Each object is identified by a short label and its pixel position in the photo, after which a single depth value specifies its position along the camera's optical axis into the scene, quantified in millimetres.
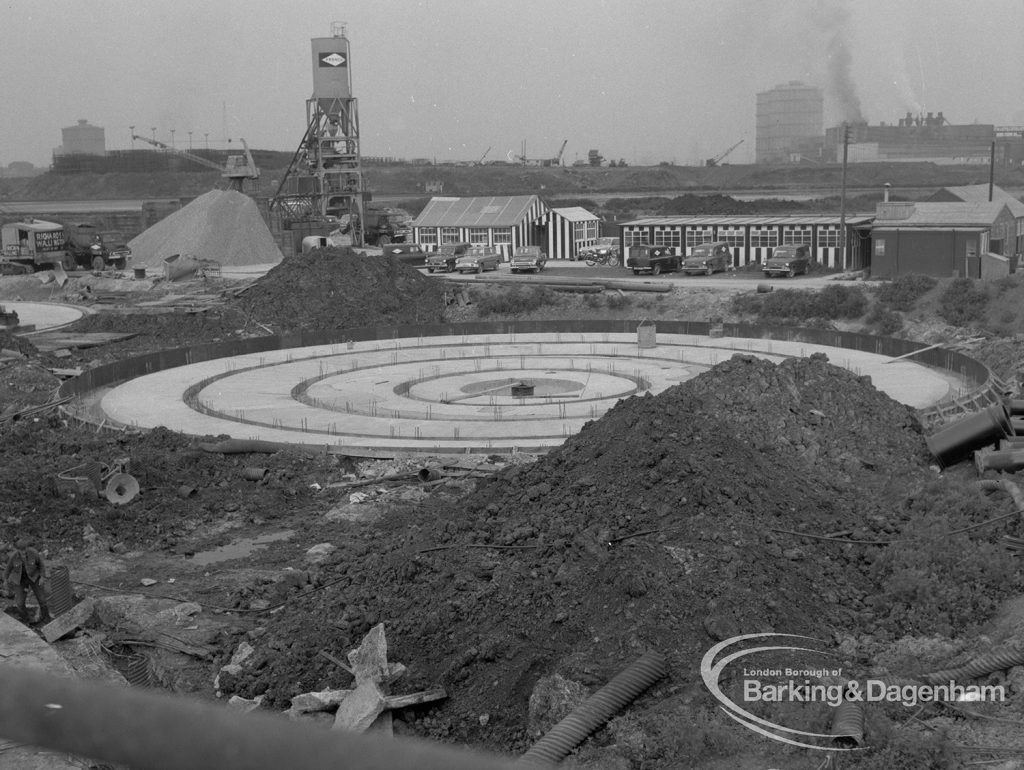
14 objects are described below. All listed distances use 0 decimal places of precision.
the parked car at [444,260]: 60369
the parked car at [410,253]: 64625
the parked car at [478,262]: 59844
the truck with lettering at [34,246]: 65000
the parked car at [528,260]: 59031
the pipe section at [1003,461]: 19188
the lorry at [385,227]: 81938
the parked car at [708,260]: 55188
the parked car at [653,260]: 55188
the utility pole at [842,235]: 54062
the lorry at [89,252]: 67312
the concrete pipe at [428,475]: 22688
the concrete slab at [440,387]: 26656
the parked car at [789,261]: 52938
